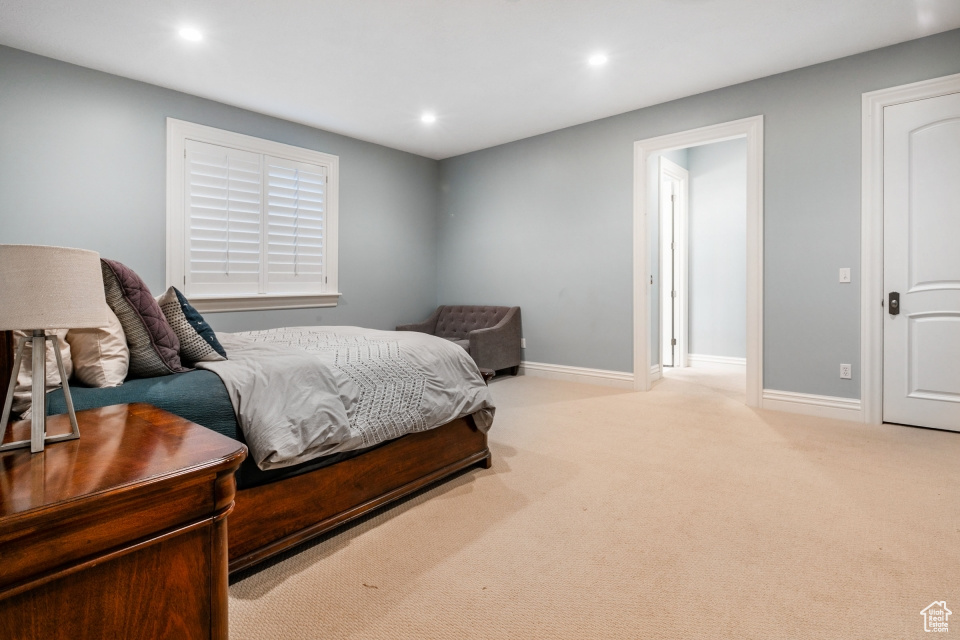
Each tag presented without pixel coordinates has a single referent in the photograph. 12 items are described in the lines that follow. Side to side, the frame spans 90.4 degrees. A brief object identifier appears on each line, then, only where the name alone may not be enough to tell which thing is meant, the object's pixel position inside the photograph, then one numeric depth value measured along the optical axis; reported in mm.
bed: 1518
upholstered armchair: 4836
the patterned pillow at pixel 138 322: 1665
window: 3941
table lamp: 934
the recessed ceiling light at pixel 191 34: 2998
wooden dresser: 727
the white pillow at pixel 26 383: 1340
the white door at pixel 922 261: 3117
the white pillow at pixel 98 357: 1549
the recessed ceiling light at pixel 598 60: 3377
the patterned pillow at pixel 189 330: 1886
